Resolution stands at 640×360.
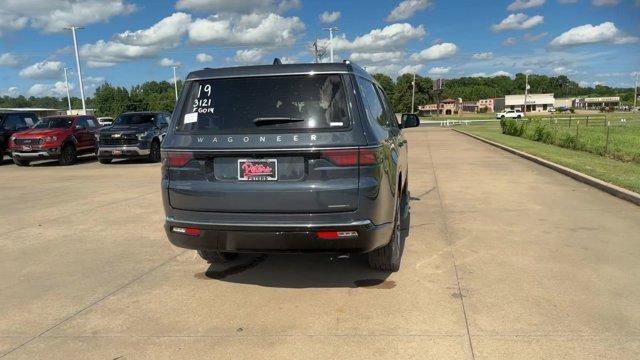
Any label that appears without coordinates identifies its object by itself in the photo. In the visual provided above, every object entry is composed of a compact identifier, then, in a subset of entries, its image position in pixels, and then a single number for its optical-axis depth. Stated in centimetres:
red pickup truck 1628
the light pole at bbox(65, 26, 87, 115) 3741
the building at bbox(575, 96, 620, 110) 14450
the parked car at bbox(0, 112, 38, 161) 1795
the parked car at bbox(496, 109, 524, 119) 7557
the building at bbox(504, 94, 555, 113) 12300
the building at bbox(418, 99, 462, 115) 14075
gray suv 375
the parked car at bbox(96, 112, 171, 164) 1595
